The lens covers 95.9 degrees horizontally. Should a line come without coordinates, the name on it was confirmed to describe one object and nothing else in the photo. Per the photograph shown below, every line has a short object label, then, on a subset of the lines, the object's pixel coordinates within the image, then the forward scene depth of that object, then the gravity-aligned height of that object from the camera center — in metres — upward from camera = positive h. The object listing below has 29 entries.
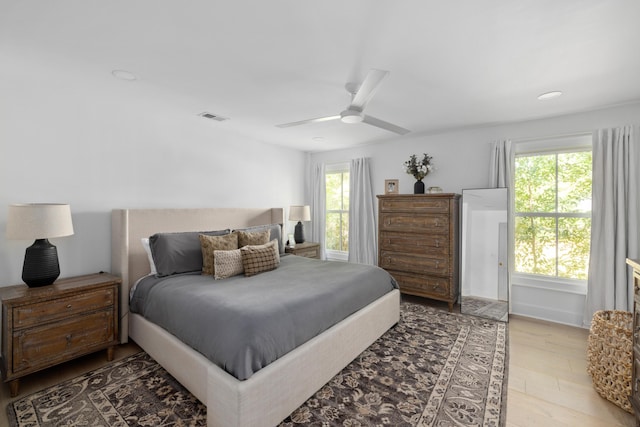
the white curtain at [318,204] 5.72 +0.08
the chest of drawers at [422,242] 3.82 -0.48
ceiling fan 2.00 +0.86
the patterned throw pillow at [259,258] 2.96 -0.53
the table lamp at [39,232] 2.24 -0.19
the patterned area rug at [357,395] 1.90 -1.39
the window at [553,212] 3.52 -0.04
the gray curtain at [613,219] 3.11 -0.11
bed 1.67 -1.07
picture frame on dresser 4.83 +0.38
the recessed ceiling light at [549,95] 2.81 +1.13
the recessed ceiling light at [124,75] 2.44 +1.15
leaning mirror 3.72 -0.61
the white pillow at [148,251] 2.98 -0.46
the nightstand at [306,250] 4.74 -0.70
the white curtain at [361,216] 5.07 -0.14
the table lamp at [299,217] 5.07 -0.16
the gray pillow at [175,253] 2.89 -0.46
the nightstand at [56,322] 2.09 -0.92
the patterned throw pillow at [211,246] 2.98 -0.41
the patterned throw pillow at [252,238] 3.35 -0.35
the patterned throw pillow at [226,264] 2.82 -0.56
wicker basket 2.07 -1.16
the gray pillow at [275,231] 3.81 -0.32
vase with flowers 4.32 +0.59
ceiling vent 3.58 +1.16
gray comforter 1.77 -0.75
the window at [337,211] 5.55 -0.06
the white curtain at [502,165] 3.79 +0.58
